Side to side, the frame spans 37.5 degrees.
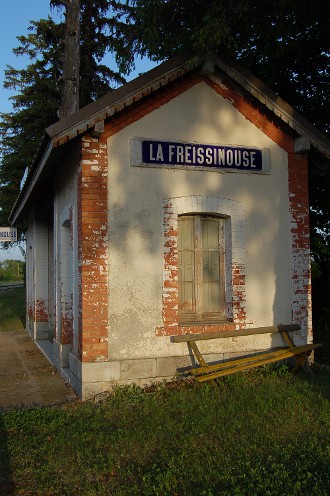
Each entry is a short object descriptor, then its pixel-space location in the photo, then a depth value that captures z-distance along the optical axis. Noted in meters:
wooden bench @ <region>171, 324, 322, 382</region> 6.93
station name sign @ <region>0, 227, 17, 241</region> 12.27
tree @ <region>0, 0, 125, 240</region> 18.27
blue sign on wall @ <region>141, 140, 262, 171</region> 7.41
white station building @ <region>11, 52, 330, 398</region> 7.02
